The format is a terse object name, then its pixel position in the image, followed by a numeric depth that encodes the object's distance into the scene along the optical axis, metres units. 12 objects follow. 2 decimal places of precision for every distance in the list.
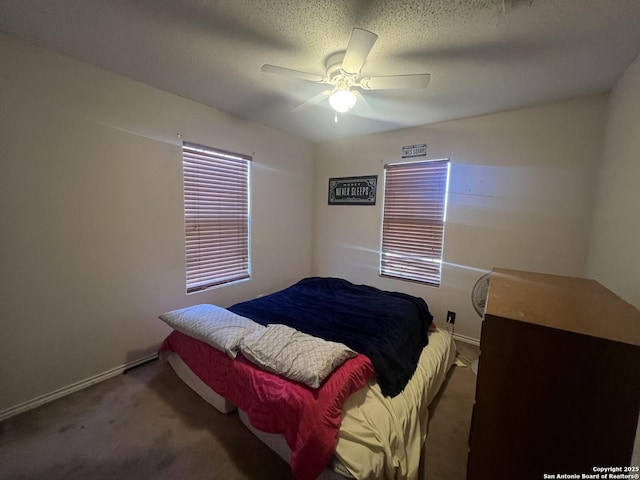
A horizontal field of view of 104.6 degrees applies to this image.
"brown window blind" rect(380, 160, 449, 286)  2.87
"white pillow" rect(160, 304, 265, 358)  1.63
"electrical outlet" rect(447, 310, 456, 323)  2.78
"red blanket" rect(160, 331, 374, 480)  1.11
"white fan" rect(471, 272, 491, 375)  2.05
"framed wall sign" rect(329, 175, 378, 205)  3.31
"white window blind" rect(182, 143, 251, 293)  2.50
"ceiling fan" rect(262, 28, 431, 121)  1.34
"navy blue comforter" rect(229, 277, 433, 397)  1.64
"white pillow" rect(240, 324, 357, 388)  1.32
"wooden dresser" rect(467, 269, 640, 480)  0.76
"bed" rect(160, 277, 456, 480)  1.15
